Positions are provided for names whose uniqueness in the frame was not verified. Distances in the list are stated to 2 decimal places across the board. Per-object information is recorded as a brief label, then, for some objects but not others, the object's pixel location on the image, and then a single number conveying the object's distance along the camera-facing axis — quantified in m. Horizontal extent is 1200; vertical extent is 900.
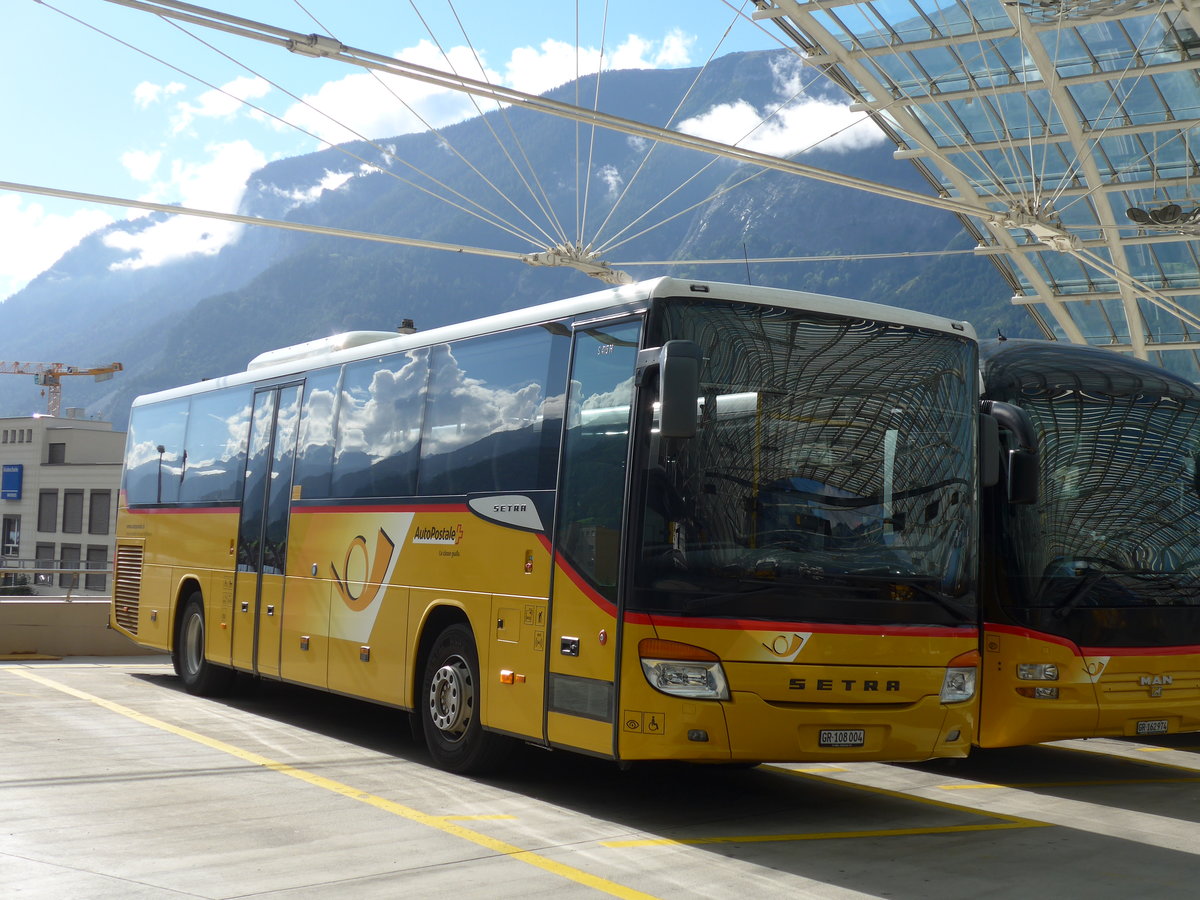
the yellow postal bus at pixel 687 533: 7.77
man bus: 9.90
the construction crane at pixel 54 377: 158.00
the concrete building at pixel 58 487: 91.81
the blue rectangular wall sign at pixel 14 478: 95.88
